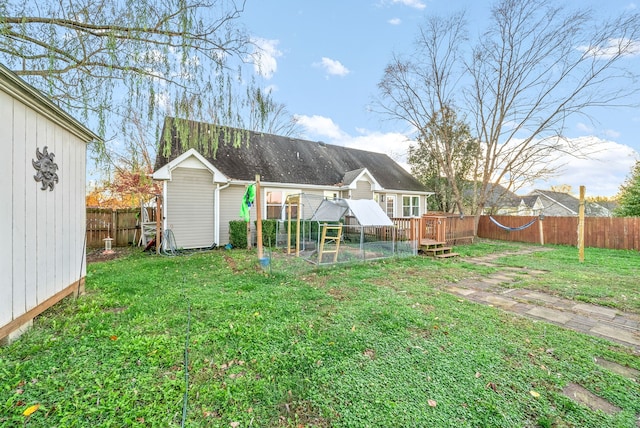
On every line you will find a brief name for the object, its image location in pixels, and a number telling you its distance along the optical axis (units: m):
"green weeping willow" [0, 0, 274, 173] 3.32
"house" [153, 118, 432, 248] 9.71
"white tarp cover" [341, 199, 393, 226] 7.52
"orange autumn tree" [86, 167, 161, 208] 13.87
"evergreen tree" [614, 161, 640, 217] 13.17
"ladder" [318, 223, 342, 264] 7.02
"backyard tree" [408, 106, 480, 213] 15.69
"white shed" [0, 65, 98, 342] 2.66
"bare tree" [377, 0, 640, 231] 11.88
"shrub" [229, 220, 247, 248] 10.52
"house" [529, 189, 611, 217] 29.62
